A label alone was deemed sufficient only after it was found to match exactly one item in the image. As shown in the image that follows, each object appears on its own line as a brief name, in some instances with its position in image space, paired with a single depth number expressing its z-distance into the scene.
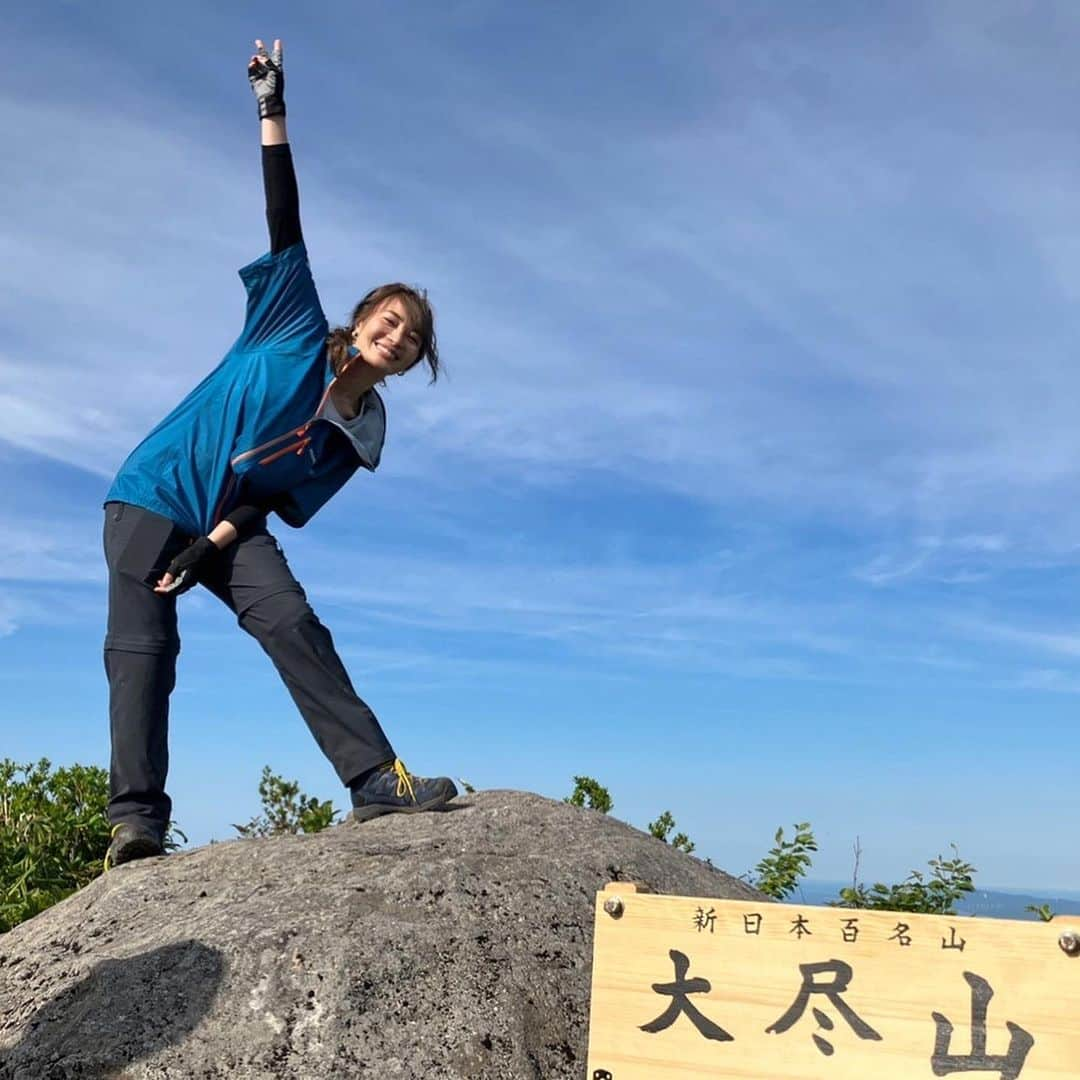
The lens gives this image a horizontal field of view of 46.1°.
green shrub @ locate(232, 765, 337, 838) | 7.41
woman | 5.69
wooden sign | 3.22
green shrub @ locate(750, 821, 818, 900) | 7.59
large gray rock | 4.06
